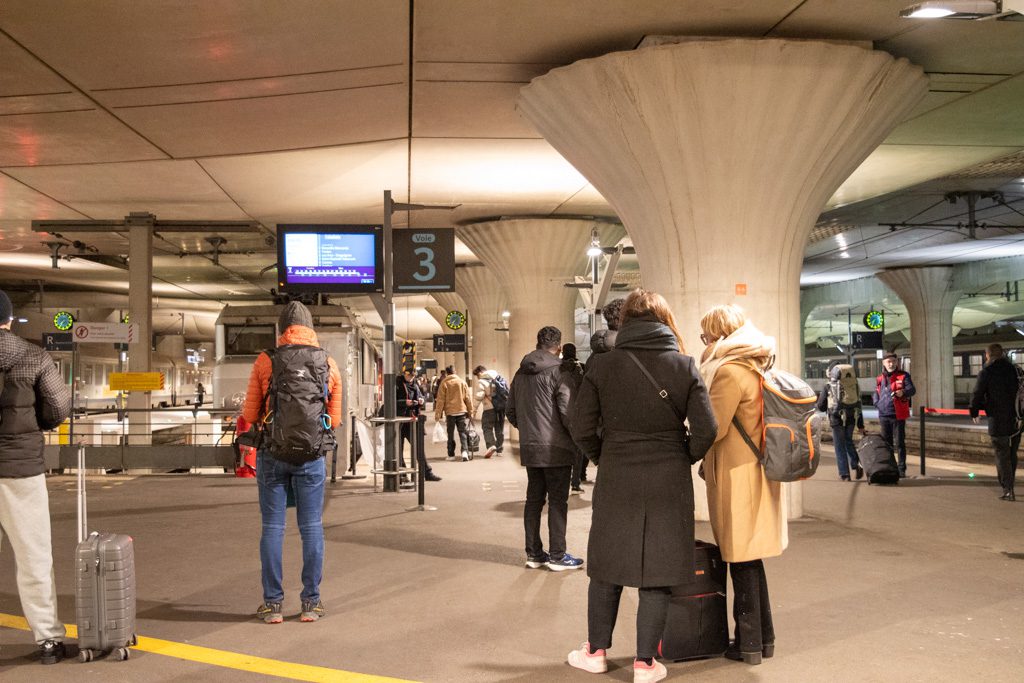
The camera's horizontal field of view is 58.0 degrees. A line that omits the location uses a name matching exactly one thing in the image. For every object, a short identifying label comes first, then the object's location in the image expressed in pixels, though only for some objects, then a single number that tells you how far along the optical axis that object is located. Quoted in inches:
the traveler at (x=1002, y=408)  416.8
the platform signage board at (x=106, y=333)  648.4
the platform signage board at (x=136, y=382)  632.4
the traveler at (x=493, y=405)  706.2
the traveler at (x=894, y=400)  511.8
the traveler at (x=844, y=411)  494.0
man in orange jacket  212.5
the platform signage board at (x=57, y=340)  895.7
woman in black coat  167.8
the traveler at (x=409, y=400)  547.2
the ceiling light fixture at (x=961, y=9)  243.9
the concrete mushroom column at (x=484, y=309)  1050.1
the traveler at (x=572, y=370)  277.3
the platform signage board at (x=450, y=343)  1162.6
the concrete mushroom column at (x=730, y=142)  332.2
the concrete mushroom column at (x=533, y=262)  762.8
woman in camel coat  177.6
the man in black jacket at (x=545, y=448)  271.6
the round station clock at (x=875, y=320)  1386.7
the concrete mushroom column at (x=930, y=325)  1144.2
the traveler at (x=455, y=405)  649.0
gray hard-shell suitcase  188.7
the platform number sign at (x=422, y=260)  444.5
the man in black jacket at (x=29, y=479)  186.4
